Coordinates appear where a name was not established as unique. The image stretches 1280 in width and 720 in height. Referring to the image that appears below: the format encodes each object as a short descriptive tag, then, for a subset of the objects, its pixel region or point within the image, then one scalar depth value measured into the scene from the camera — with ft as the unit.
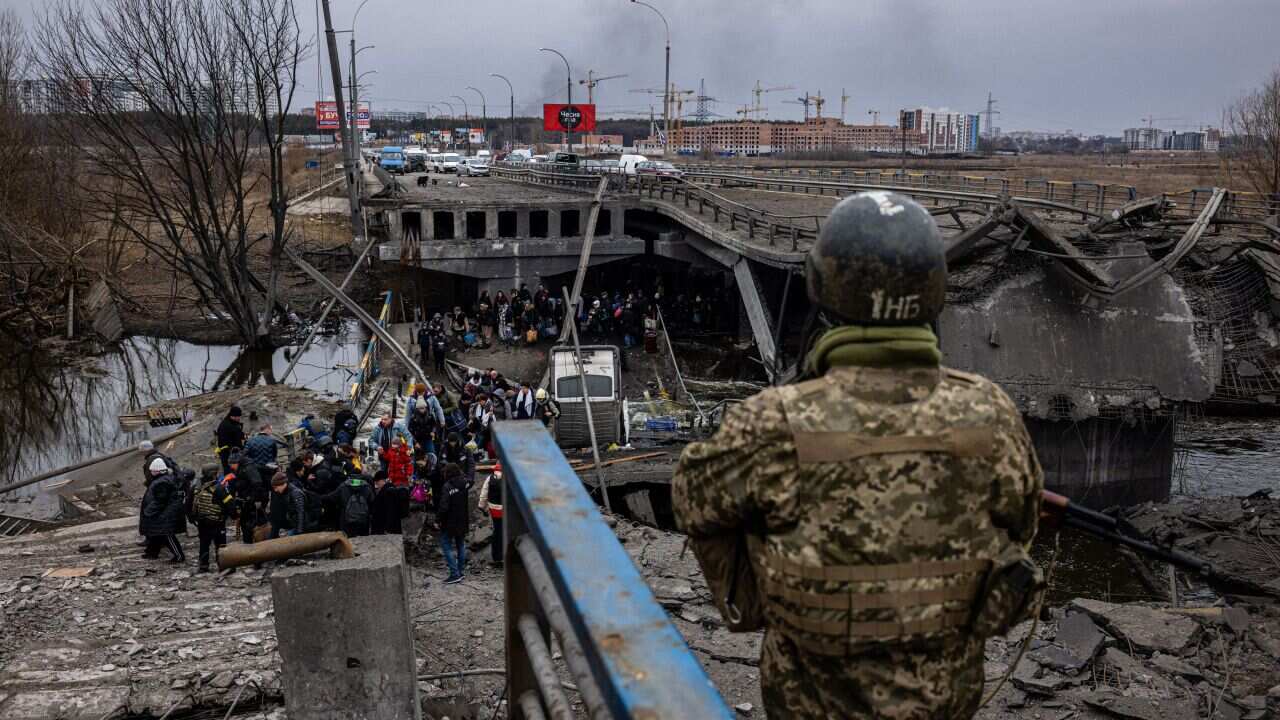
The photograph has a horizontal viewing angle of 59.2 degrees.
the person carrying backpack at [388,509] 41.14
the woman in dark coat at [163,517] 40.19
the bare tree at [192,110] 106.52
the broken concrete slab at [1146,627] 35.37
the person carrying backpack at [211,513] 39.91
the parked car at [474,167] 227.40
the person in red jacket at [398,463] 45.76
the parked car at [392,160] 250.98
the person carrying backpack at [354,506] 39.63
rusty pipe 24.25
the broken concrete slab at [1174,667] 33.35
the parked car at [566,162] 178.70
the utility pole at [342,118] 113.91
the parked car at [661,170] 145.89
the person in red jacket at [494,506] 38.17
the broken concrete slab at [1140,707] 29.48
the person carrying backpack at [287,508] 39.22
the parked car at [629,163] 173.19
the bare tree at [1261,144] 122.62
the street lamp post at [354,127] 127.94
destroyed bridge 66.95
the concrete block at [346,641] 19.89
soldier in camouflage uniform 7.61
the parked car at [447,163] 239.50
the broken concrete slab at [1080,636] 33.14
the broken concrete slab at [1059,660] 32.22
